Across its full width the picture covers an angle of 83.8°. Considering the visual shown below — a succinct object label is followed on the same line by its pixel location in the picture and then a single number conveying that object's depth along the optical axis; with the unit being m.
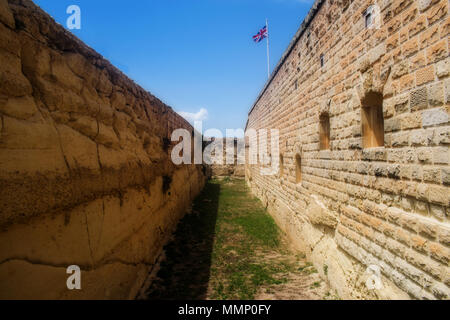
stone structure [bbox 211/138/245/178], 19.80
